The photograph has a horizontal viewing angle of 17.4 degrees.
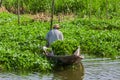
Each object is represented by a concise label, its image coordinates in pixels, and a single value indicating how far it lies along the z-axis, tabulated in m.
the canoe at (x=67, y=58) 14.24
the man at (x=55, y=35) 16.24
